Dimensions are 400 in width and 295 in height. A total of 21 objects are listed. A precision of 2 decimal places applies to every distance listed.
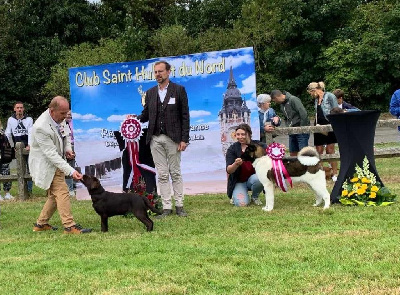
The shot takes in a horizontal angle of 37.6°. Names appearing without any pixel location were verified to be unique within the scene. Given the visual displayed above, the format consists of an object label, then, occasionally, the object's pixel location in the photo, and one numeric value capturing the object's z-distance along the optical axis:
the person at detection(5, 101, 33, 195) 11.61
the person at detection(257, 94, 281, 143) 10.13
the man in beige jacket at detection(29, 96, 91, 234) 6.88
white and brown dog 7.77
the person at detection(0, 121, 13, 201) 10.11
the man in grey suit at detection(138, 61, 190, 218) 7.72
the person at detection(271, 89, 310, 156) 10.52
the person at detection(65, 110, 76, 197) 10.87
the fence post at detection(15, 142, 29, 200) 11.29
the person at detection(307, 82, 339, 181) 10.39
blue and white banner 9.77
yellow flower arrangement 7.76
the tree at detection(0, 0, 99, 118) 35.81
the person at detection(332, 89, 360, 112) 11.48
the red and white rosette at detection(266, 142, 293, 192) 7.88
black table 7.91
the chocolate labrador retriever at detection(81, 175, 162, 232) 6.69
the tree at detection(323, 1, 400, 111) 32.25
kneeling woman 8.34
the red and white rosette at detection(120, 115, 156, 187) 8.65
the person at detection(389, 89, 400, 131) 11.27
